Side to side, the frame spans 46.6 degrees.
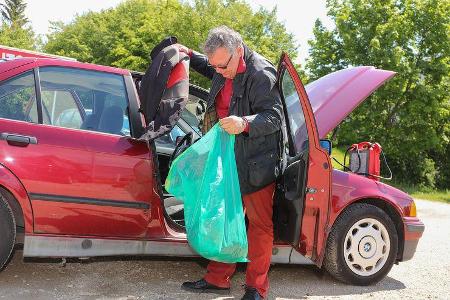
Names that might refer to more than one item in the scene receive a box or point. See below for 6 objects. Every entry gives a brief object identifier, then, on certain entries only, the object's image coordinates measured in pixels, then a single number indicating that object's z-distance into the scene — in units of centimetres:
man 337
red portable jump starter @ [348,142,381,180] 453
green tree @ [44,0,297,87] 2478
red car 350
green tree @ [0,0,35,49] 3522
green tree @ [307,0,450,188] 1908
